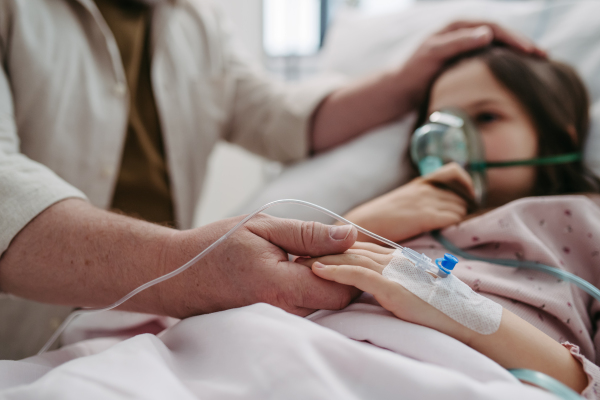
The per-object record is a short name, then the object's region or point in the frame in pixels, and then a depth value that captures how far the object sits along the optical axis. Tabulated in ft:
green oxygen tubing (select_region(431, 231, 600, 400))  1.27
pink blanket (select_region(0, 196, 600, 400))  1.20
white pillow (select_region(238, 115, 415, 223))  2.90
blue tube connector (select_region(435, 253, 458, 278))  1.54
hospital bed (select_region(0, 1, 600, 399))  1.19
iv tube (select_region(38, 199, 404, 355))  1.62
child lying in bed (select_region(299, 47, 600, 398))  1.51
